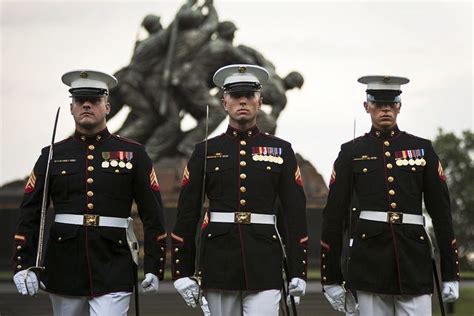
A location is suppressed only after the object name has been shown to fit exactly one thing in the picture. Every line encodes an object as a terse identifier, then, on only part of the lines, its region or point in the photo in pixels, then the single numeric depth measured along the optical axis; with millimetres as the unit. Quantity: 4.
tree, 77834
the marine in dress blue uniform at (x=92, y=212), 12310
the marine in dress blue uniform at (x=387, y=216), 12935
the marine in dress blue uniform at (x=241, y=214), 12397
